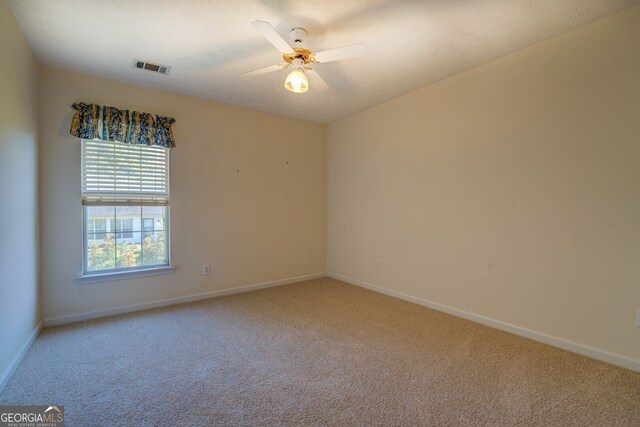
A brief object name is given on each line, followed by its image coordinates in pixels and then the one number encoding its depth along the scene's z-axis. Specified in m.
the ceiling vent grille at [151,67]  2.95
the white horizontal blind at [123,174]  3.22
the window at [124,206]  3.25
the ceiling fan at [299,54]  2.12
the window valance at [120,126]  3.09
